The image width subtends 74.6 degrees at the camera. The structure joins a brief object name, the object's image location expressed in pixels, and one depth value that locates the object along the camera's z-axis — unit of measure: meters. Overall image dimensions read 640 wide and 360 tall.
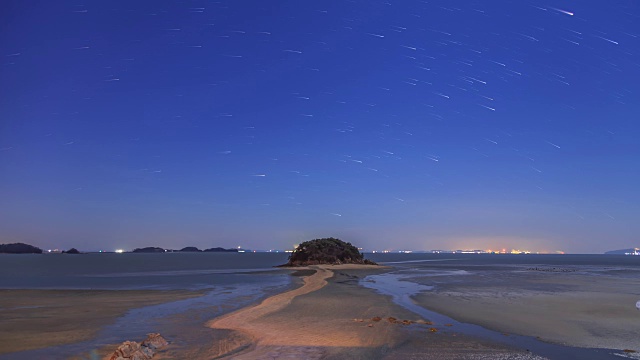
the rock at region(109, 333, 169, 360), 10.62
